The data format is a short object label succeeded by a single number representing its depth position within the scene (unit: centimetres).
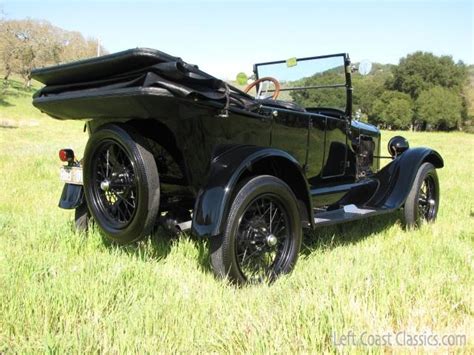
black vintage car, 274
